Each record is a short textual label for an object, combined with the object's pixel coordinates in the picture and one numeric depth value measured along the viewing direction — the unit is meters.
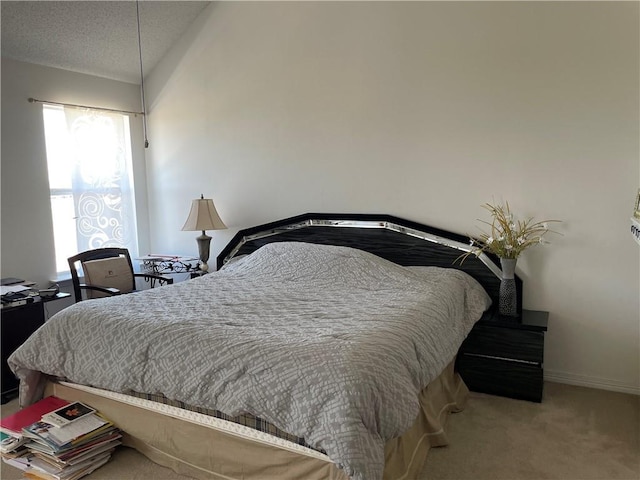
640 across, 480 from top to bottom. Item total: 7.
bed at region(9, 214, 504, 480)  1.80
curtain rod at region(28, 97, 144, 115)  3.75
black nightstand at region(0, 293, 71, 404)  3.06
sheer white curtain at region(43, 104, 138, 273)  3.99
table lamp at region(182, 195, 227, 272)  4.10
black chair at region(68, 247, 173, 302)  3.68
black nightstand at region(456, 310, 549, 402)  2.91
